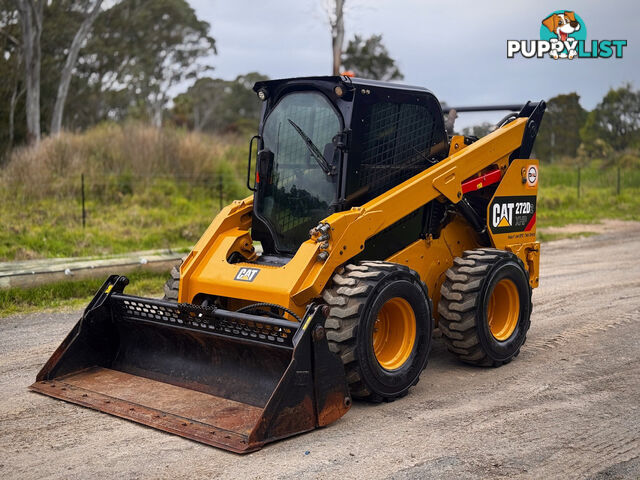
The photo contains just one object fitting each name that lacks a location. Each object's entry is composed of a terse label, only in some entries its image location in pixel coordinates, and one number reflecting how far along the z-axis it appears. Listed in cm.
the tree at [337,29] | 2120
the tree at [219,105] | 4600
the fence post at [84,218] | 1328
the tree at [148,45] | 3353
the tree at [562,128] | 3747
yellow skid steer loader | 512
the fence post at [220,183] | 1643
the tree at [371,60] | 3191
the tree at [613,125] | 3528
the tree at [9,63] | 2789
